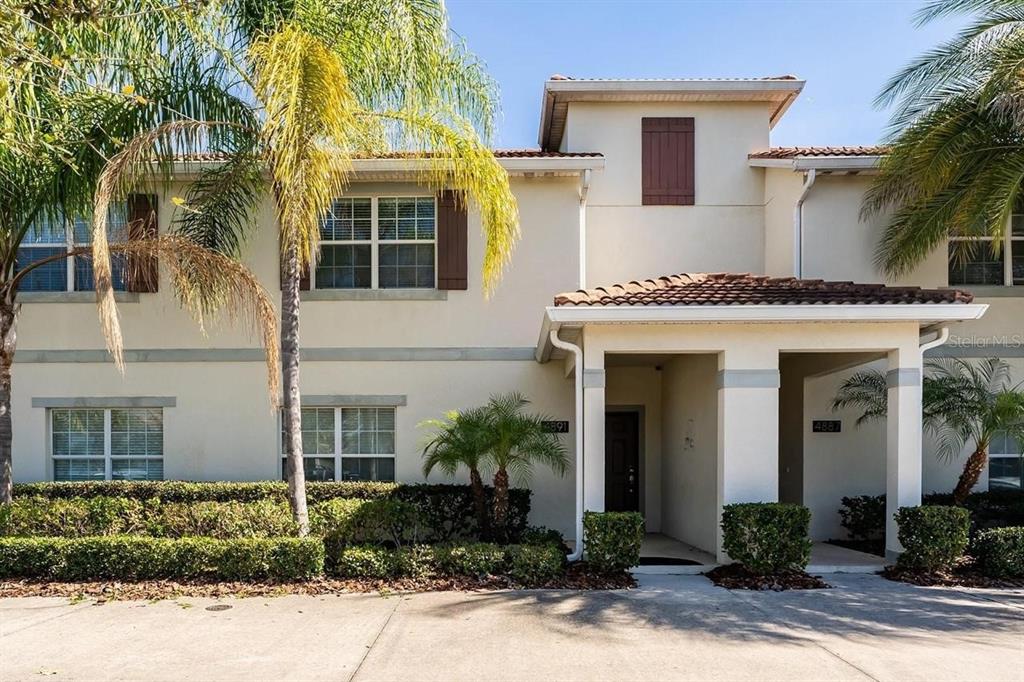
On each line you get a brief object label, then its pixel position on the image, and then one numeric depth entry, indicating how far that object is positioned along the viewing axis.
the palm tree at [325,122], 8.33
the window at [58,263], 12.07
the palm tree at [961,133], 10.15
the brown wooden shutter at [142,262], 11.70
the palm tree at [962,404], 9.94
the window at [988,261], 12.40
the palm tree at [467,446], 9.85
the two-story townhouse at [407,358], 12.13
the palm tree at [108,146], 8.56
